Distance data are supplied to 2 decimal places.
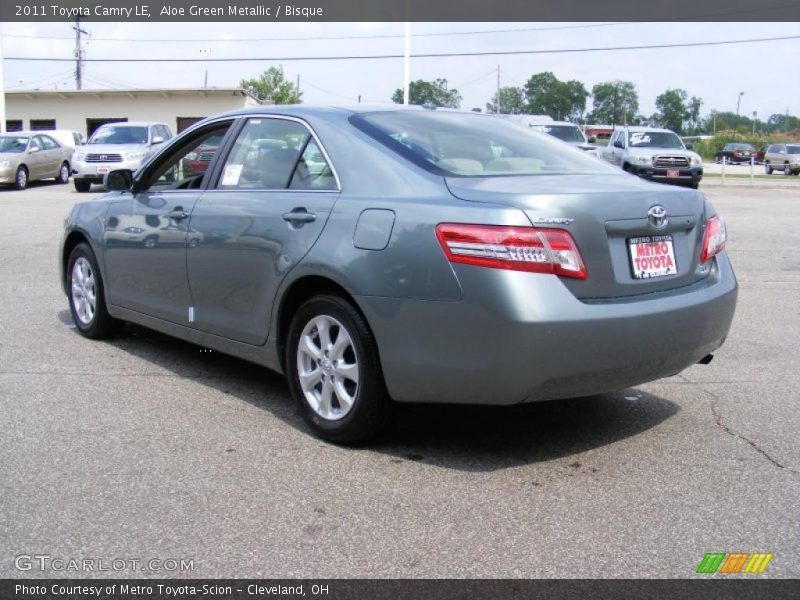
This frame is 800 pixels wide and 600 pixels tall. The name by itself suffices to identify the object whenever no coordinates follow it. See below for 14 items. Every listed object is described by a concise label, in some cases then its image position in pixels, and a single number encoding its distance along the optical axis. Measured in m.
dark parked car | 66.62
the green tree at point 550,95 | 95.44
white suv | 23.06
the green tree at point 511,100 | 94.44
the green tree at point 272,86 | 72.31
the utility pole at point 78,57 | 59.25
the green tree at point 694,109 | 131.50
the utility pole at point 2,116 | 35.64
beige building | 48.09
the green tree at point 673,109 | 124.58
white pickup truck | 25.38
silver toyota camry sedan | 3.75
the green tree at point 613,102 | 118.62
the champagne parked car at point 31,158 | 24.78
